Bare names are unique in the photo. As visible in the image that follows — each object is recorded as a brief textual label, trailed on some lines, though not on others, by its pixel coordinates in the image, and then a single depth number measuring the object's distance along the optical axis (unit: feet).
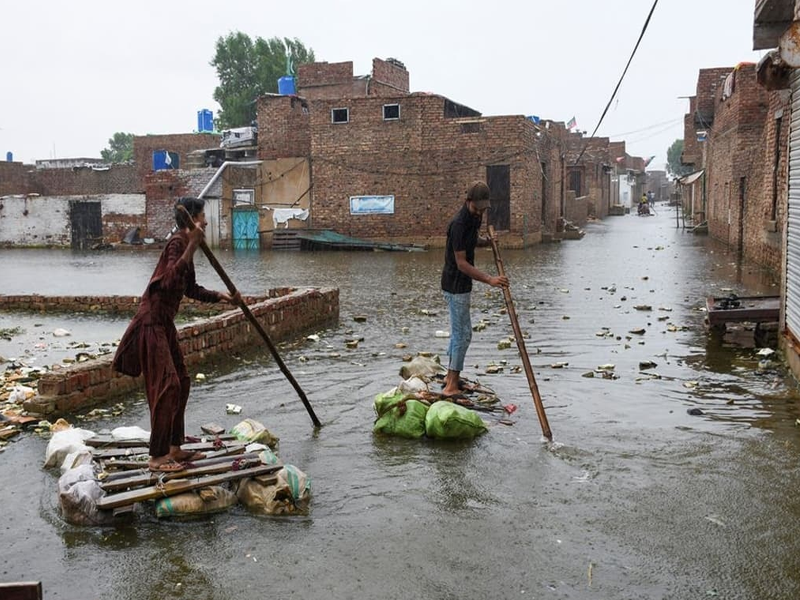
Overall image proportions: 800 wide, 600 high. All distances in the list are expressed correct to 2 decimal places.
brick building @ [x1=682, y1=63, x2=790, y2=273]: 51.93
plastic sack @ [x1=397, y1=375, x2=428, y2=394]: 20.20
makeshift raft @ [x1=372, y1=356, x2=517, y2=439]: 18.40
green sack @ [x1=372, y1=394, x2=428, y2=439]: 18.78
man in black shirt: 20.65
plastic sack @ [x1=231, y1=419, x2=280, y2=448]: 17.78
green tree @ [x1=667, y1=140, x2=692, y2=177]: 419.33
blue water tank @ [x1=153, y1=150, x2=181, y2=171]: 118.32
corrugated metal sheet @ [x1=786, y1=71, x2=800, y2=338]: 24.64
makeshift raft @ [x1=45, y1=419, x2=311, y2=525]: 13.87
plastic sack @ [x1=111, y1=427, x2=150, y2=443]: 17.56
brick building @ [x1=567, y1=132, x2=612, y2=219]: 163.43
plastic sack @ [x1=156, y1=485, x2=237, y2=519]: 14.06
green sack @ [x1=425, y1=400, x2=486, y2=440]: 18.33
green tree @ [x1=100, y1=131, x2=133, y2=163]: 274.77
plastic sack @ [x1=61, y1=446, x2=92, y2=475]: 15.57
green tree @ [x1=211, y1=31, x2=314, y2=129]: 192.85
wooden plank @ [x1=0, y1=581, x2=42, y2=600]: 8.55
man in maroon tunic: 14.92
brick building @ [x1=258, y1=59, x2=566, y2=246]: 87.45
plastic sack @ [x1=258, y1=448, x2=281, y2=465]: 15.14
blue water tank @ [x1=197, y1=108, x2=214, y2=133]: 152.35
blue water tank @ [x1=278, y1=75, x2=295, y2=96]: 107.55
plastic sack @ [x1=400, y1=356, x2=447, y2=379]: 23.99
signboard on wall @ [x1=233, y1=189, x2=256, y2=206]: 98.22
